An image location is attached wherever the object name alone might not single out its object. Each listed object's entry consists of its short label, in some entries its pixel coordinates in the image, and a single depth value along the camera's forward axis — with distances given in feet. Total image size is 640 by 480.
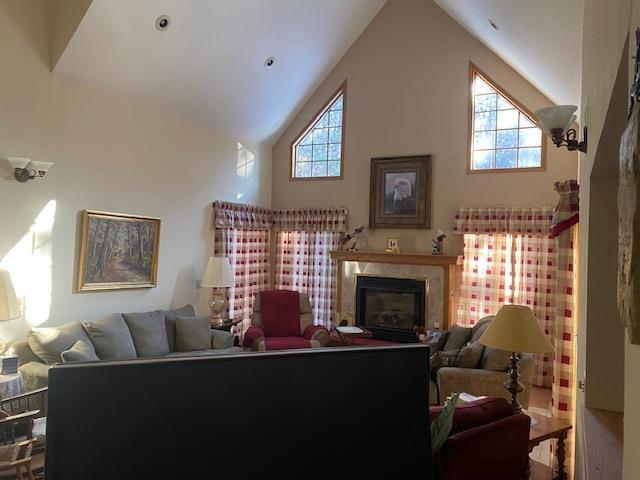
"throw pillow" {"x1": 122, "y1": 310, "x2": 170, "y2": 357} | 15.88
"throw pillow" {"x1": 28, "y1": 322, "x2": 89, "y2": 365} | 13.33
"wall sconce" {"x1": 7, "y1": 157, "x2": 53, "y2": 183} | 13.35
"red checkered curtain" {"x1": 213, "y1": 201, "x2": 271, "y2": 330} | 21.81
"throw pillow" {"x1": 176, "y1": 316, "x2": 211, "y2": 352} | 17.20
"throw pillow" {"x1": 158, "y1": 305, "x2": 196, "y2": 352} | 17.26
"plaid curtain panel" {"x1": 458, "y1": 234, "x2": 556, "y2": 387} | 19.21
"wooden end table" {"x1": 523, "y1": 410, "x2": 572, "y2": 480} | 10.05
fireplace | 21.80
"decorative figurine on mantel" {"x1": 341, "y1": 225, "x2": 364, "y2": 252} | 23.65
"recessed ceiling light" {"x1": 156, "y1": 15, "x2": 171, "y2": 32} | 15.05
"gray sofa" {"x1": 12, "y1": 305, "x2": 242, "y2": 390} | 13.30
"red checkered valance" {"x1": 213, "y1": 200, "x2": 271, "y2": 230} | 21.56
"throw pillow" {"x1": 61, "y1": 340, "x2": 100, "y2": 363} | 12.58
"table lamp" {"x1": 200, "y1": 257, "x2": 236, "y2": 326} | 19.69
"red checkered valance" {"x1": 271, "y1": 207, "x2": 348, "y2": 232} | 23.88
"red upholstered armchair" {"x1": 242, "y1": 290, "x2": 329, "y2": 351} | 20.00
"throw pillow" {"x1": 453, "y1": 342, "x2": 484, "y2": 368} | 14.88
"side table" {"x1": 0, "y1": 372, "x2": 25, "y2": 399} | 11.07
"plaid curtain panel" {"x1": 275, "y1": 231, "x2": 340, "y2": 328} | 24.23
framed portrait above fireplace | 22.18
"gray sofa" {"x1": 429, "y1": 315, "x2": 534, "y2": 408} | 14.19
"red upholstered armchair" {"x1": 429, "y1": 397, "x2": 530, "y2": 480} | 6.95
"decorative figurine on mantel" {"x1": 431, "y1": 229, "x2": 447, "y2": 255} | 21.09
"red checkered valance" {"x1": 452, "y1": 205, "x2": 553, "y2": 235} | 19.15
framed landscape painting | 15.85
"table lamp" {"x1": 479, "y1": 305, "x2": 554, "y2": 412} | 9.65
